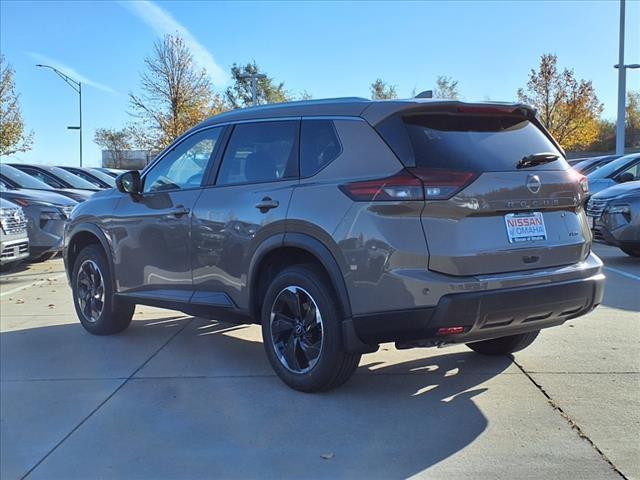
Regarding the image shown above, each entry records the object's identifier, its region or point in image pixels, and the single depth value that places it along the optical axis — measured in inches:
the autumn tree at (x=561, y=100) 1599.4
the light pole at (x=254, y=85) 1089.6
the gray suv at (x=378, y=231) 139.3
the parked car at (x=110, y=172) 787.9
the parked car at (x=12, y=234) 349.7
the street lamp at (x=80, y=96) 1188.9
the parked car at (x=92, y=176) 686.5
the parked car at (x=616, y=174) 474.9
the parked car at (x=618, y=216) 342.3
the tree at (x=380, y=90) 1860.2
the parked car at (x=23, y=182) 466.2
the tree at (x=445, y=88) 1724.2
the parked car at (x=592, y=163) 621.3
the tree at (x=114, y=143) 1943.9
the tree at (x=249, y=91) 1902.1
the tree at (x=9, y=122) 1252.5
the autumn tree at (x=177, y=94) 1338.6
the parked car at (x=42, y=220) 395.5
